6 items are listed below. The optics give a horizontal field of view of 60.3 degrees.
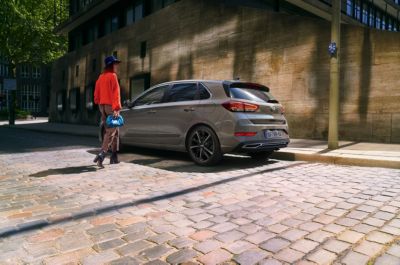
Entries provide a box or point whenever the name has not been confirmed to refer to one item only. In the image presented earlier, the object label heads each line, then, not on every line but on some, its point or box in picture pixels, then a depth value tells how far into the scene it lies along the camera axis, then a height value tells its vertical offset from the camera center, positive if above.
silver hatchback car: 5.97 +0.01
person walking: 6.01 +0.39
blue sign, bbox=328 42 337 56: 7.43 +1.59
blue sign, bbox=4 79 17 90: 23.65 +2.27
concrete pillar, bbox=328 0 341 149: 7.47 +1.23
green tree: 33.25 +8.96
